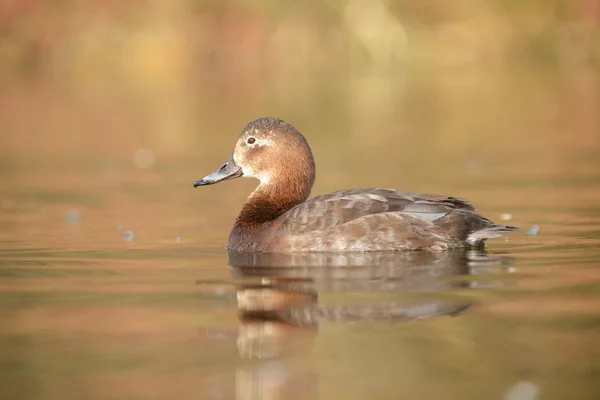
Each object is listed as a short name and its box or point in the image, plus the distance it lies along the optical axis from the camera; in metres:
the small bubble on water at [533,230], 19.08
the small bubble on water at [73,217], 21.88
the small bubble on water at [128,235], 19.59
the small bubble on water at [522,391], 9.90
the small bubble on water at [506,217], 20.88
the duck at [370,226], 17.50
